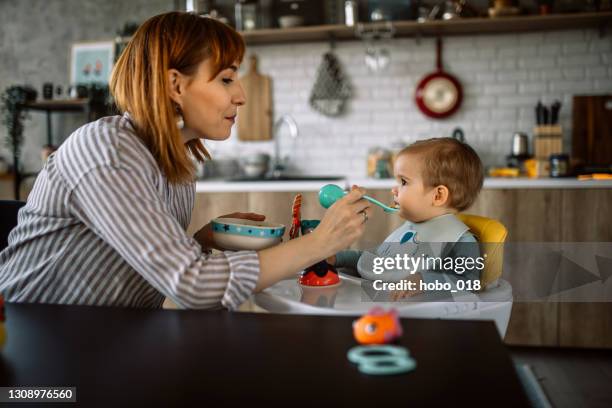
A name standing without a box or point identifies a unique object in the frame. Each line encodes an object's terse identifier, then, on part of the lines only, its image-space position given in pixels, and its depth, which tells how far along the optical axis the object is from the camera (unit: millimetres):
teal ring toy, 869
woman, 1285
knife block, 3984
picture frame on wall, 4680
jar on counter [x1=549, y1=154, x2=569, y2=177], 3650
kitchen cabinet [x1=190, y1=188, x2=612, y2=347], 3477
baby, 1824
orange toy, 947
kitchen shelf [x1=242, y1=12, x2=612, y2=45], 3879
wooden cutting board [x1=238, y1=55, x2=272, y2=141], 4539
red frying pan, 4242
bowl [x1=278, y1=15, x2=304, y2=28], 4230
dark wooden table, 805
